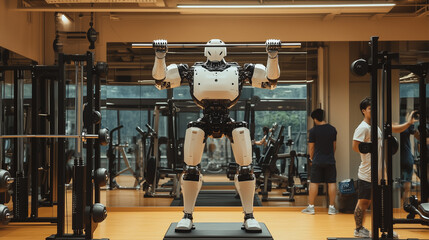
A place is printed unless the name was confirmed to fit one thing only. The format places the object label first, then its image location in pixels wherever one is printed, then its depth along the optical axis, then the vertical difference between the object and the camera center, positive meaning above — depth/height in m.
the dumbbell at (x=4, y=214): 3.90 -0.77
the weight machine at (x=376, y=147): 4.34 -0.25
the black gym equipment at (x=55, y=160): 4.55 -0.45
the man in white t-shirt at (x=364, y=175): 4.87 -0.58
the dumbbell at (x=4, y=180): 3.90 -0.48
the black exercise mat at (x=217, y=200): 7.38 -1.26
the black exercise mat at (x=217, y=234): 4.21 -1.04
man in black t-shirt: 6.84 -0.58
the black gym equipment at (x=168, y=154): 7.54 -0.53
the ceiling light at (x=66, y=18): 7.48 +1.66
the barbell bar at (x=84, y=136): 4.53 -0.13
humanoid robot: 4.54 +0.18
